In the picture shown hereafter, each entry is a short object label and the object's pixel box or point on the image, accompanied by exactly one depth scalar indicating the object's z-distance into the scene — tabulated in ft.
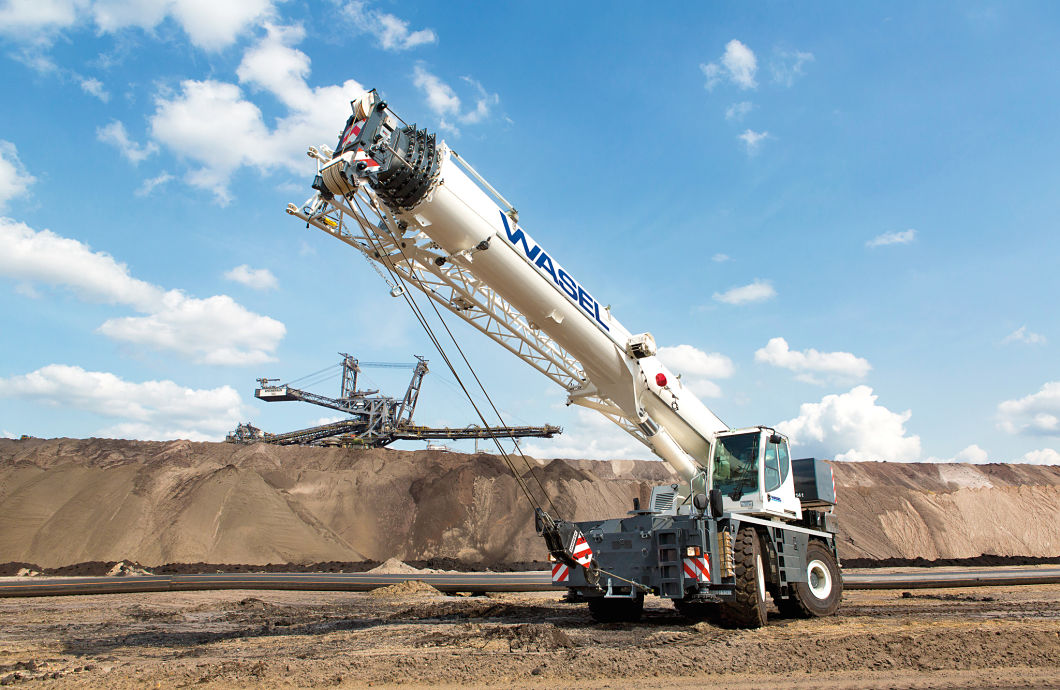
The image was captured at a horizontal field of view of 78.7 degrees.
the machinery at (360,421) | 155.02
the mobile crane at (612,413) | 26.76
